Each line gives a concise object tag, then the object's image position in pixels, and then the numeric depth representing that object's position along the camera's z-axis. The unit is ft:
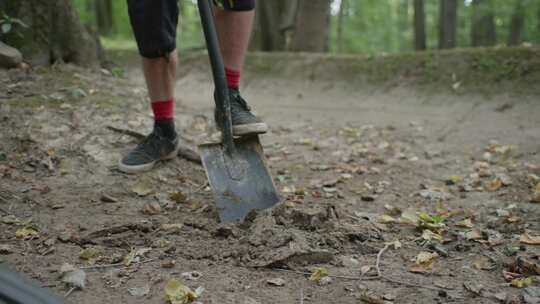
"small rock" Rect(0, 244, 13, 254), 5.90
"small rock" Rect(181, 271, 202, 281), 5.59
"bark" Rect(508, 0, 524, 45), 42.75
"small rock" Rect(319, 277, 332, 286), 5.61
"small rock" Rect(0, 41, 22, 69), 12.38
